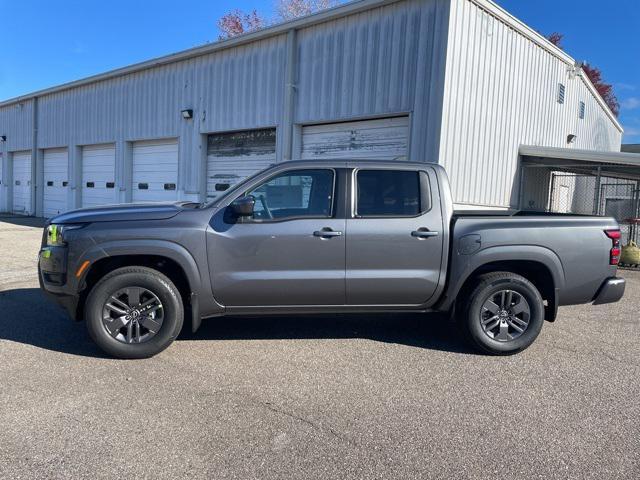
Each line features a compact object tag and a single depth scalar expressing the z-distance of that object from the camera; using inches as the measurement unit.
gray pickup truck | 173.5
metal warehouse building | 401.7
